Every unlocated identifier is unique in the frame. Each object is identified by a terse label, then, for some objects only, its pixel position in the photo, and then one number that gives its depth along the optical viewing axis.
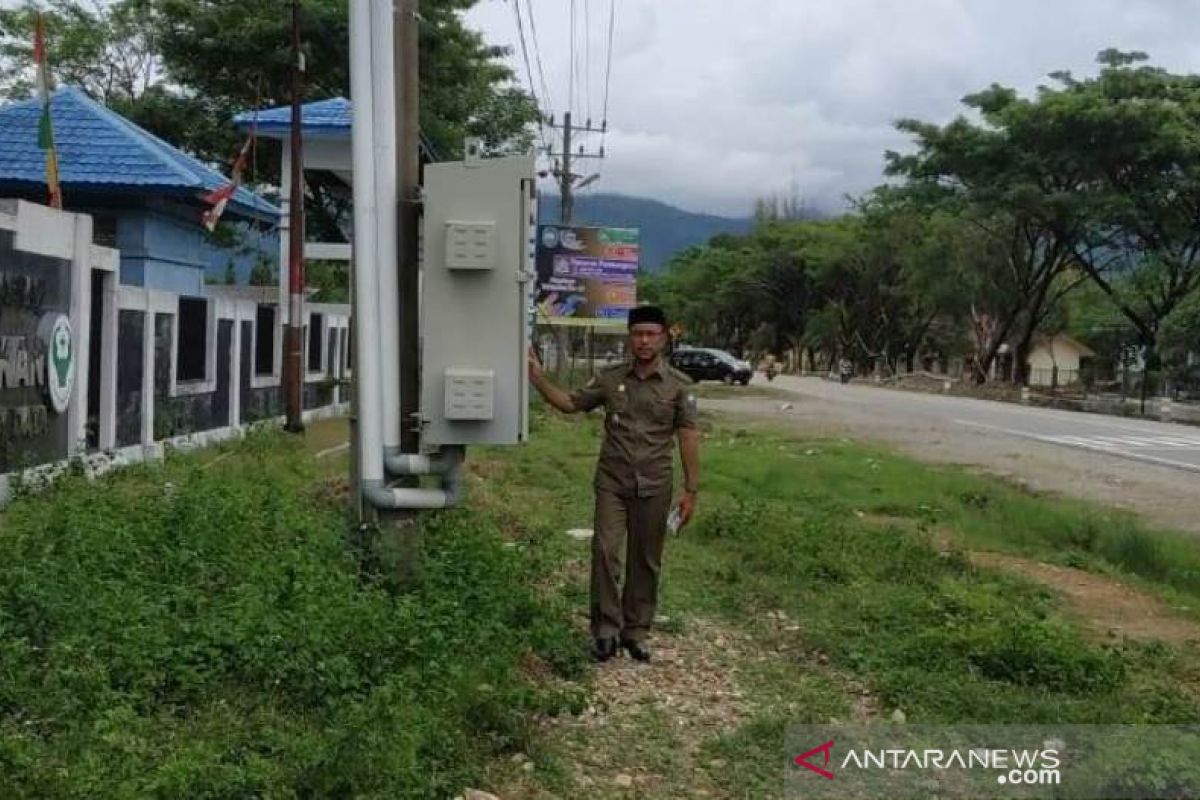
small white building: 69.25
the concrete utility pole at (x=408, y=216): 5.78
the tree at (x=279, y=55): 24.31
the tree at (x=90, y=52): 30.91
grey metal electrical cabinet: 5.44
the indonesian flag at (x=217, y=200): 15.79
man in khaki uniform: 5.57
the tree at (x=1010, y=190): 36.75
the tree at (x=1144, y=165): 34.16
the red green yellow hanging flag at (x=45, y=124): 11.46
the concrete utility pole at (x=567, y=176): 39.59
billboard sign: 30.28
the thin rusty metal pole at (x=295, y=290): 16.53
